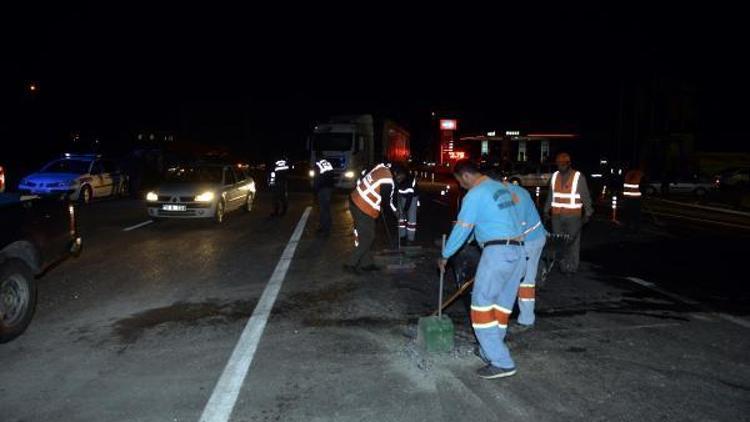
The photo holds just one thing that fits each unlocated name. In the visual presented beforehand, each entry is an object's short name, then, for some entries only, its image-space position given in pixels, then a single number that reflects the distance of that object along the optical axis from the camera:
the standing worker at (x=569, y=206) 9.23
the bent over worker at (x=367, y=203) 9.12
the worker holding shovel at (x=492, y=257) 5.03
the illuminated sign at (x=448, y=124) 39.66
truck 26.94
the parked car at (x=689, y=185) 31.17
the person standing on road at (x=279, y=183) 16.66
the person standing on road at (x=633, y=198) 14.08
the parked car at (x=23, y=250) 5.96
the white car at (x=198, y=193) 14.21
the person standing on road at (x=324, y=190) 13.35
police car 19.02
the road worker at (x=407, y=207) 10.88
